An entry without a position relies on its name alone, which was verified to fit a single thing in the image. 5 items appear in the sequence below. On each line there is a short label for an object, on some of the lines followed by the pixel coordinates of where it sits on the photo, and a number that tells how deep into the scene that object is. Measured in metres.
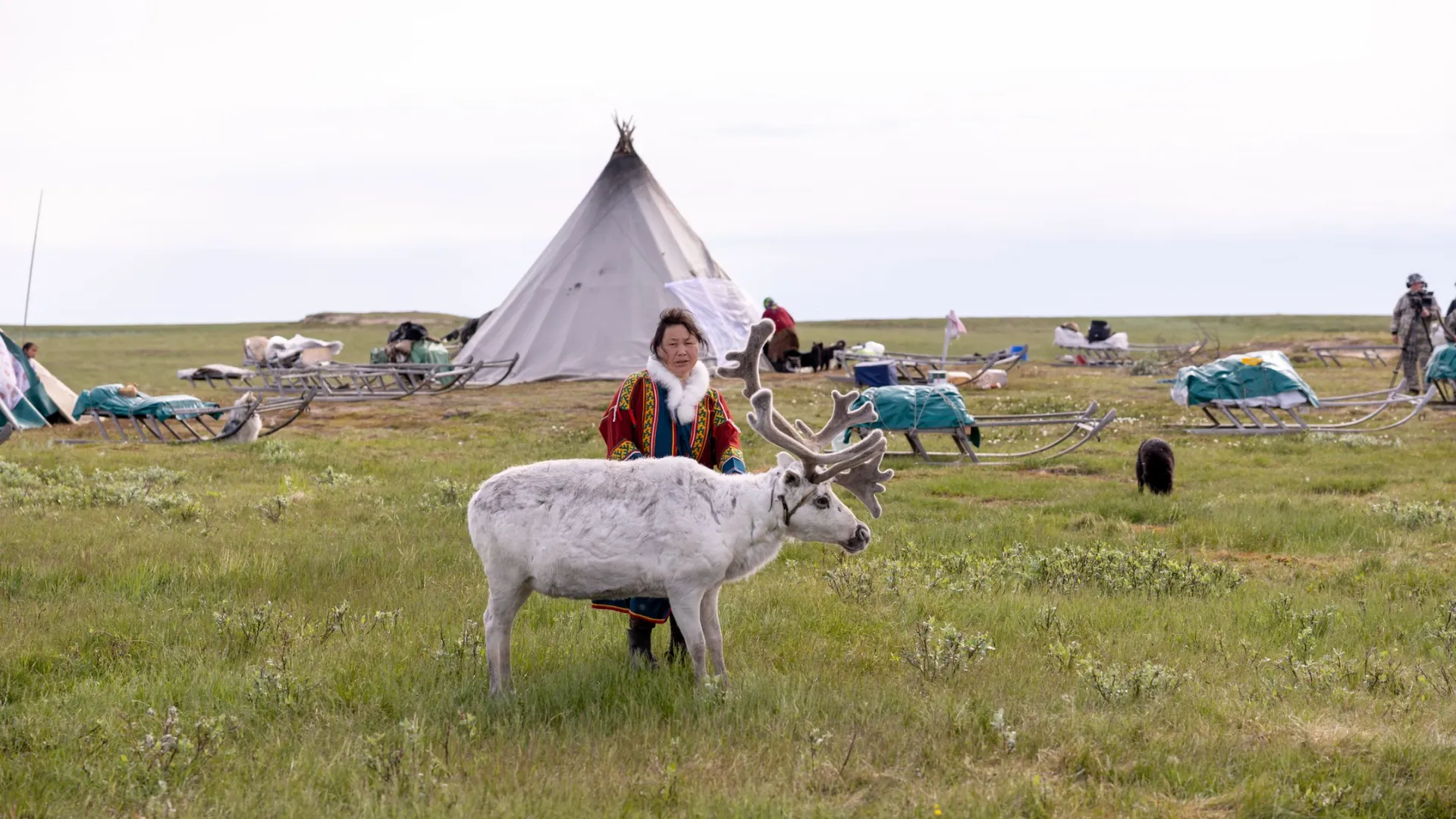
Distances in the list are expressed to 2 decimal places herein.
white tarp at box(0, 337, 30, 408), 20.05
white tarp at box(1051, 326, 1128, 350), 41.72
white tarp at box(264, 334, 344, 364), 34.40
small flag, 32.38
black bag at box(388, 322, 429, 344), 33.66
